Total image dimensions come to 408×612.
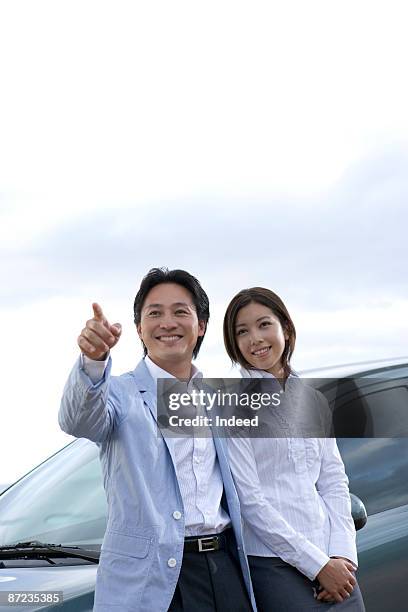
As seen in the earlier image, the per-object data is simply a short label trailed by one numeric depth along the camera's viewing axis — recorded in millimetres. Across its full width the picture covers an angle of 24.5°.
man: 2564
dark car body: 3213
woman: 2949
